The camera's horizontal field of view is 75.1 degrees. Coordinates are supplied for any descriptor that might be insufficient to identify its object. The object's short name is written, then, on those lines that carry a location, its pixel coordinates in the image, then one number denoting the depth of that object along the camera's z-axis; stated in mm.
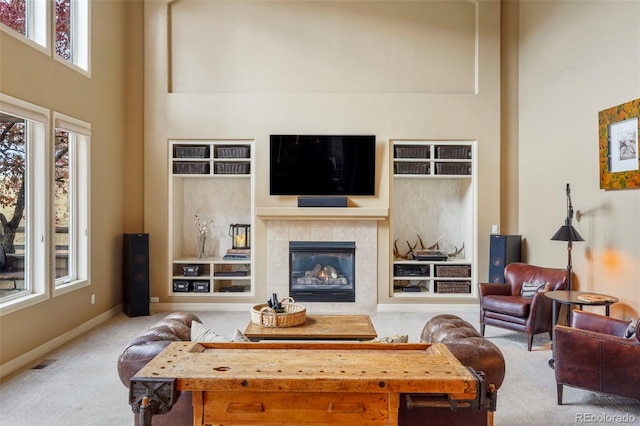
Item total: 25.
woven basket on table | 3590
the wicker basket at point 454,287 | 5969
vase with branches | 6344
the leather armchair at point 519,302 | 4324
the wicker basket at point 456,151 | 5957
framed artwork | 3883
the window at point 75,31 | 4758
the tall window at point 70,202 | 4555
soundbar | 5801
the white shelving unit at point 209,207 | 5961
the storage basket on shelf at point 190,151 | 5953
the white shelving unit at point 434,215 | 5945
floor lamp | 4266
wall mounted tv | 5836
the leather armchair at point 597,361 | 2771
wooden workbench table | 1601
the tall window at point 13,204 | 3824
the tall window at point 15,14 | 3793
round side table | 3670
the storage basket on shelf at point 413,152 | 5934
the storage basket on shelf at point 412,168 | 5945
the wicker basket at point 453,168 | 5934
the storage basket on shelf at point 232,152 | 5953
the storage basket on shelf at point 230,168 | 5957
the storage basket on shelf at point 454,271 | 5957
